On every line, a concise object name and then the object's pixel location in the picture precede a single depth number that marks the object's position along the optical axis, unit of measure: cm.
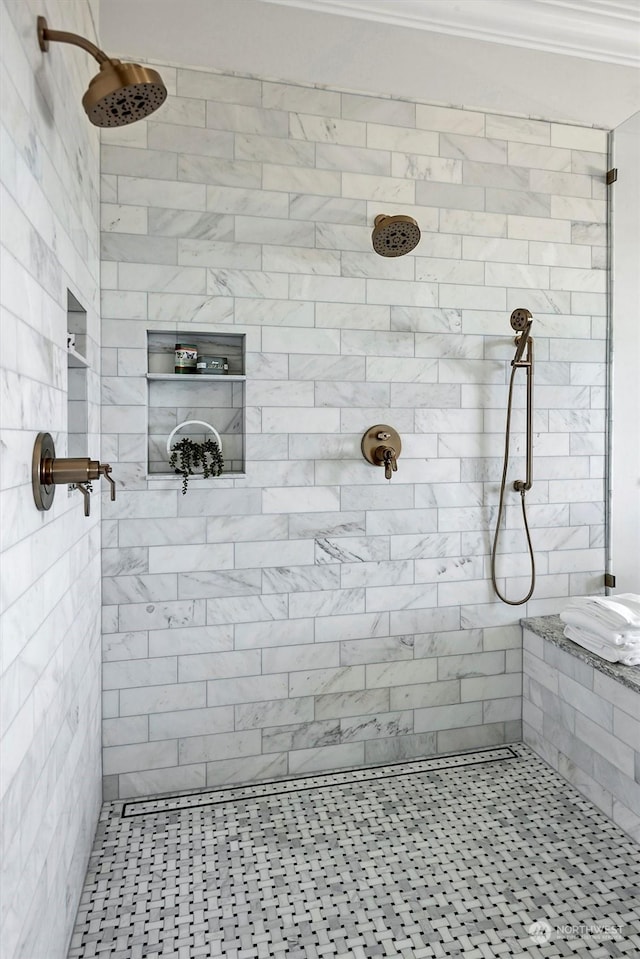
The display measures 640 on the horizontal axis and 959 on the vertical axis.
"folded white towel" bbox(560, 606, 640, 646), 224
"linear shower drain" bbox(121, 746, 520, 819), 236
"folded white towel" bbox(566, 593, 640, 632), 226
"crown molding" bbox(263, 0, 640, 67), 236
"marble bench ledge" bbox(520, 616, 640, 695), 216
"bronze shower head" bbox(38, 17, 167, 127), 132
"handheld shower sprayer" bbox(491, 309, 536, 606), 261
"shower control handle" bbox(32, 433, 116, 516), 137
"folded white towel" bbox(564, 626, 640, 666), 224
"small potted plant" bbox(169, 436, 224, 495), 239
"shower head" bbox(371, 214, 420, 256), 229
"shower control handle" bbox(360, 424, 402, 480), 256
